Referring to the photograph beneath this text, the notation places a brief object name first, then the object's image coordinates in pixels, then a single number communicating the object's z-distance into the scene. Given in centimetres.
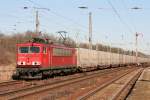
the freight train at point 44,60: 3188
